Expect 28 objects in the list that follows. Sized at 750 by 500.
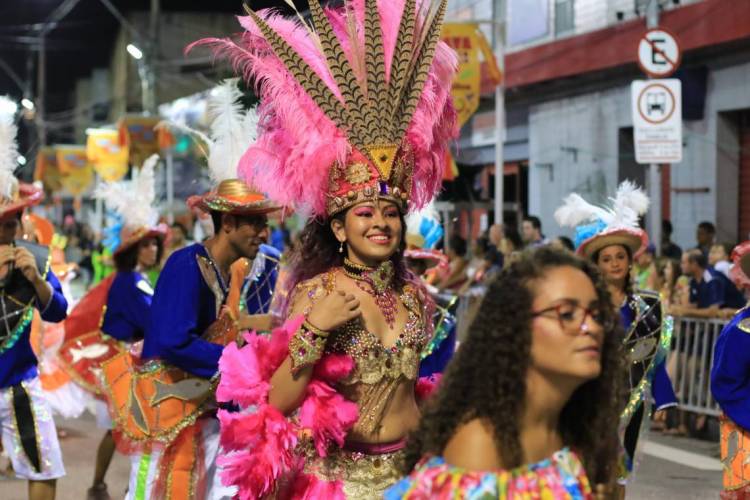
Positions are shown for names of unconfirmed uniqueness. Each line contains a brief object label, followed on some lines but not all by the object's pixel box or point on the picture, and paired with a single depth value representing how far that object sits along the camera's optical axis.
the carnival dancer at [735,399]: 5.50
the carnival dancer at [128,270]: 8.52
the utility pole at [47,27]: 47.05
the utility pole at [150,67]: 33.22
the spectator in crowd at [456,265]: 15.16
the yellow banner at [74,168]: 42.69
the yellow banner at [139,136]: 31.52
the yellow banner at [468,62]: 16.52
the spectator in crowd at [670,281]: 11.45
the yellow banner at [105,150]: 32.21
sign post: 12.24
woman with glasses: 2.68
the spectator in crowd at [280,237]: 19.47
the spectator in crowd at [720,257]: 11.28
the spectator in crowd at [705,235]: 13.30
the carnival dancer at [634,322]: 6.45
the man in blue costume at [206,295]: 5.43
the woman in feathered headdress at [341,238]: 3.97
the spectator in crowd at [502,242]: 14.09
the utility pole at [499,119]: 17.12
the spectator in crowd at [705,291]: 10.96
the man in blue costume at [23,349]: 6.60
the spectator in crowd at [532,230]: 14.50
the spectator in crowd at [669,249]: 13.83
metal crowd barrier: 10.79
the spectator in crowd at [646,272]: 12.06
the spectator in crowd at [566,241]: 12.11
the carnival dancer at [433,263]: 7.13
